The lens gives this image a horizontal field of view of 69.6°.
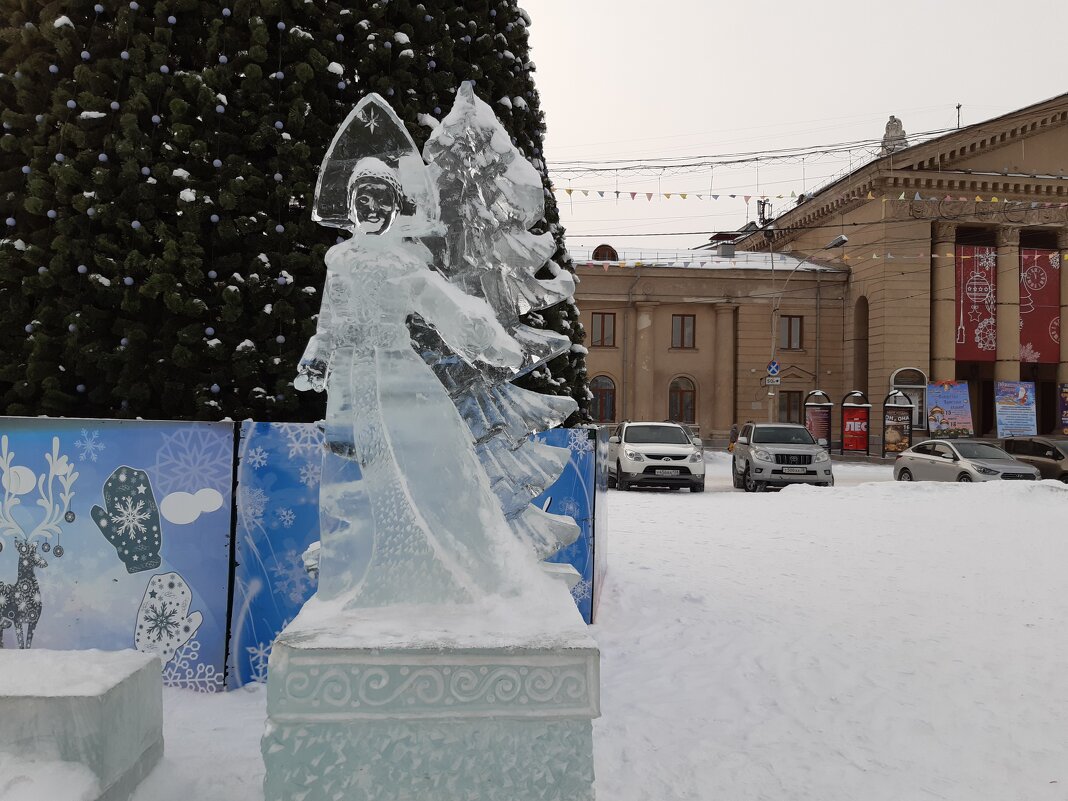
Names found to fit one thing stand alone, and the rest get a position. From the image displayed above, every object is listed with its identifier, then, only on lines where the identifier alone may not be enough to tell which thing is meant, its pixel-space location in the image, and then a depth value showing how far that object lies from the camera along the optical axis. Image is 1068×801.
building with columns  29.55
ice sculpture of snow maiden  2.47
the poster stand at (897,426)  27.14
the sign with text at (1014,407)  30.05
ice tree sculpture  3.35
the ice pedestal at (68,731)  2.68
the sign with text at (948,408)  29.30
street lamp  26.34
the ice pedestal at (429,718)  2.45
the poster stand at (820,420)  28.50
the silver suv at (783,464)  16.92
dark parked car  19.05
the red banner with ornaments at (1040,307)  30.70
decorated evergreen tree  4.48
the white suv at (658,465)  16.09
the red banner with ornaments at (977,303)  30.30
